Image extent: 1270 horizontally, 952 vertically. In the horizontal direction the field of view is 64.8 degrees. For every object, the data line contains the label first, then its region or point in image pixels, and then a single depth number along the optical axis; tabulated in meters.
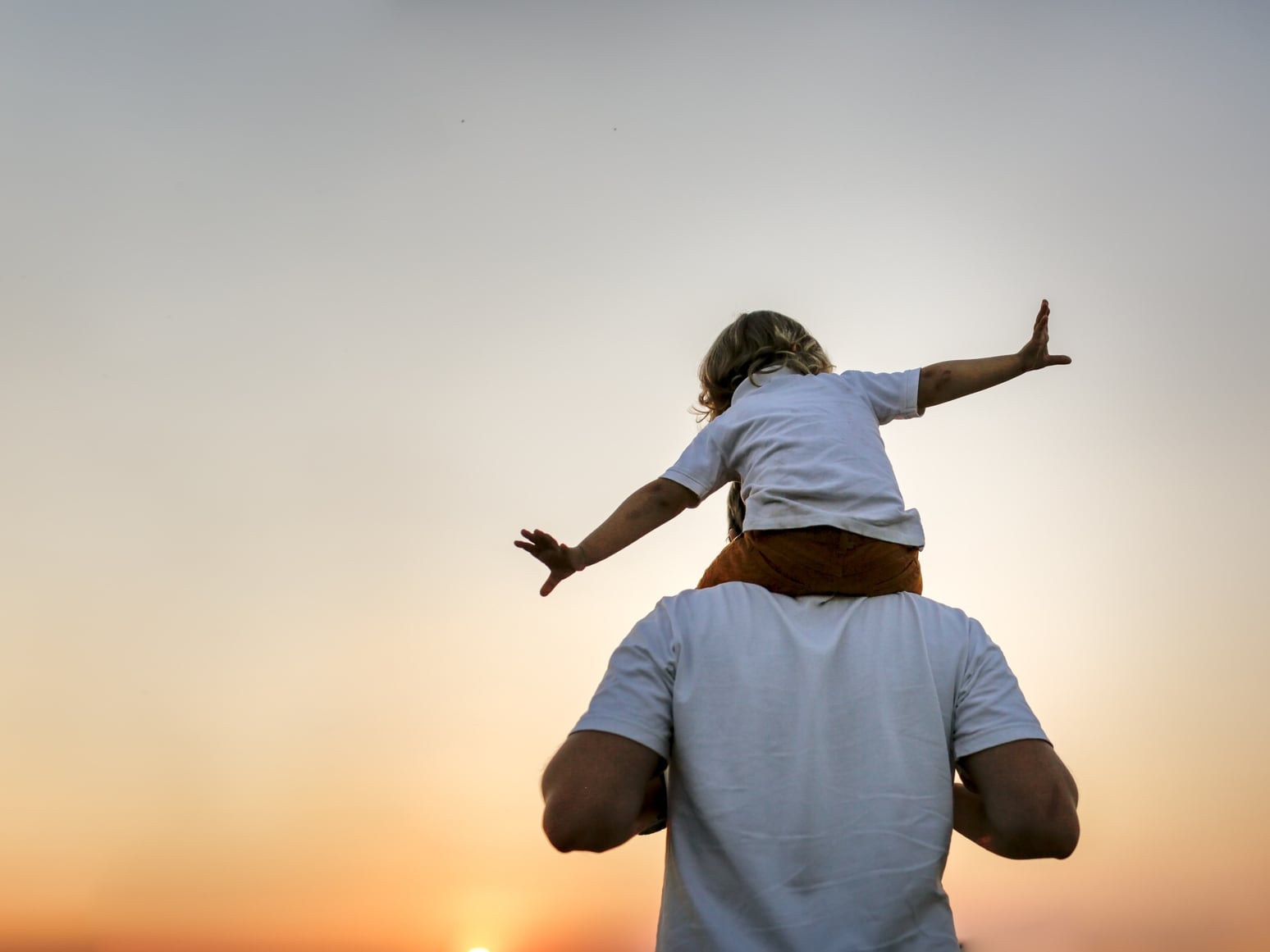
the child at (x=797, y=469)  1.92
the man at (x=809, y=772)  1.59
